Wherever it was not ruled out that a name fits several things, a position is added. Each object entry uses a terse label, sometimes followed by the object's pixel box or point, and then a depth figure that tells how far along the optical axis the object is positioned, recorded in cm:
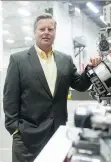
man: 199
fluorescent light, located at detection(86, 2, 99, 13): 699
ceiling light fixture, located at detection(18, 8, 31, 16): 631
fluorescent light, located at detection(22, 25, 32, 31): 821
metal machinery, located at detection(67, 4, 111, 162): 84
